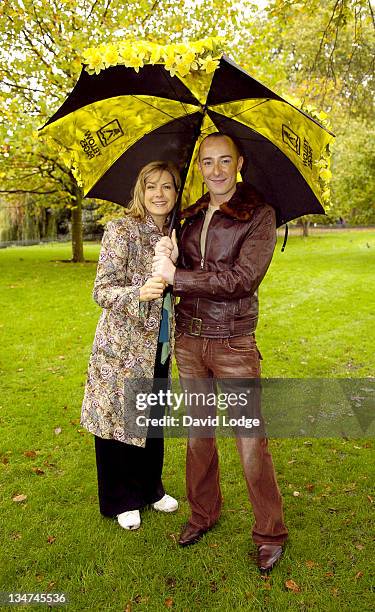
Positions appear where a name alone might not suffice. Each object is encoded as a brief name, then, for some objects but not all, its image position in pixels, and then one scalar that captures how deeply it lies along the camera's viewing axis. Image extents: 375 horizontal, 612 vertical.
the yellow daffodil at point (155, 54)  2.77
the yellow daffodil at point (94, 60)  2.84
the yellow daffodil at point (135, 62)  2.80
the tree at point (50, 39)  13.78
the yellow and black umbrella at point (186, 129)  2.98
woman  3.49
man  3.22
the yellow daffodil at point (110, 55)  2.81
